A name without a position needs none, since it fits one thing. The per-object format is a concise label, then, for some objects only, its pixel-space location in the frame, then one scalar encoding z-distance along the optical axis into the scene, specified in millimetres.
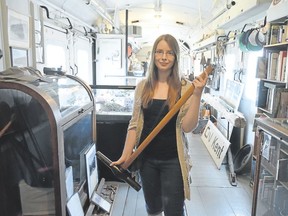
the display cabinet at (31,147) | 1304
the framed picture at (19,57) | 1755
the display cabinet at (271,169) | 1860
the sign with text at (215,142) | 3784
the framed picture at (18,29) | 1716
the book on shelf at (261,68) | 2885
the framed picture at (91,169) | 2076
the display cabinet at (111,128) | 2854
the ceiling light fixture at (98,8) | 3460
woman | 1556
